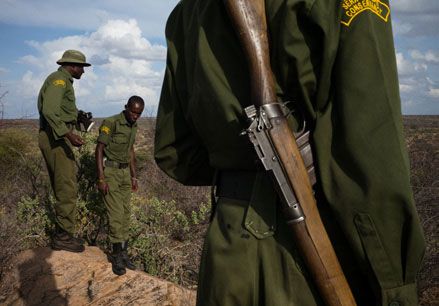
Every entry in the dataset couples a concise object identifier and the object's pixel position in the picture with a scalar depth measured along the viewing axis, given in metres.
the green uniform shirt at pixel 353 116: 1.11
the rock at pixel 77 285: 5.03
